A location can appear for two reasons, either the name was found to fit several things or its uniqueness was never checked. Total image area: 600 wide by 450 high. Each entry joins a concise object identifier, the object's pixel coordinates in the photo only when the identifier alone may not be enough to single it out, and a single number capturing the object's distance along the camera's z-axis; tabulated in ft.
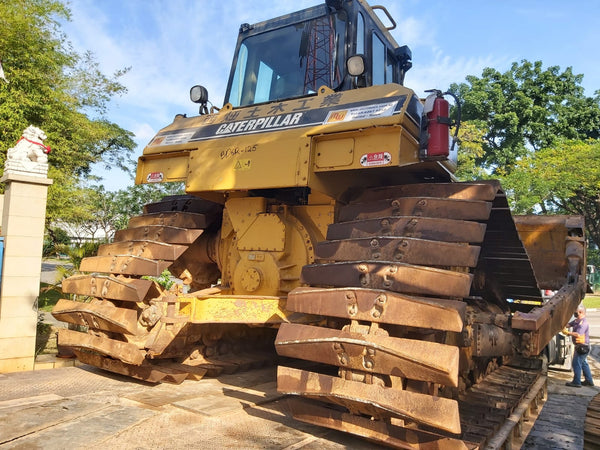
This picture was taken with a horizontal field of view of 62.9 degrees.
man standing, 26.21
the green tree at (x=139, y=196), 94.79
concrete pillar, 19.03
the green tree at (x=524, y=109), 89.30
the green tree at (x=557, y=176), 73.77
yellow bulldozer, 10.48
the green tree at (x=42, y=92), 37.73
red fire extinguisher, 13.89
